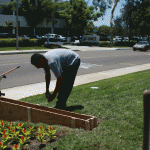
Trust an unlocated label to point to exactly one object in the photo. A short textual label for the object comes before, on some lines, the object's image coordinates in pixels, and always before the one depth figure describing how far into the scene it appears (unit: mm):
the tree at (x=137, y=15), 41844
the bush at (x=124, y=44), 44062
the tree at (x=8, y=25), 34244
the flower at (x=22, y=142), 3329
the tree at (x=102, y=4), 43988
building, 45834
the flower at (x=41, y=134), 3484
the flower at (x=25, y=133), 3547
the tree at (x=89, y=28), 39756
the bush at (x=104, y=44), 41047
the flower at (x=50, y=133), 3570
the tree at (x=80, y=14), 38375
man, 4195
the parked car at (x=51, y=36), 47338
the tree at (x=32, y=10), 34031
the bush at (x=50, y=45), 30797
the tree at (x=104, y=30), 55875
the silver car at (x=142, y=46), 29606
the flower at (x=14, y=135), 3586
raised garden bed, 4055
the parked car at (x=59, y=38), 47750
